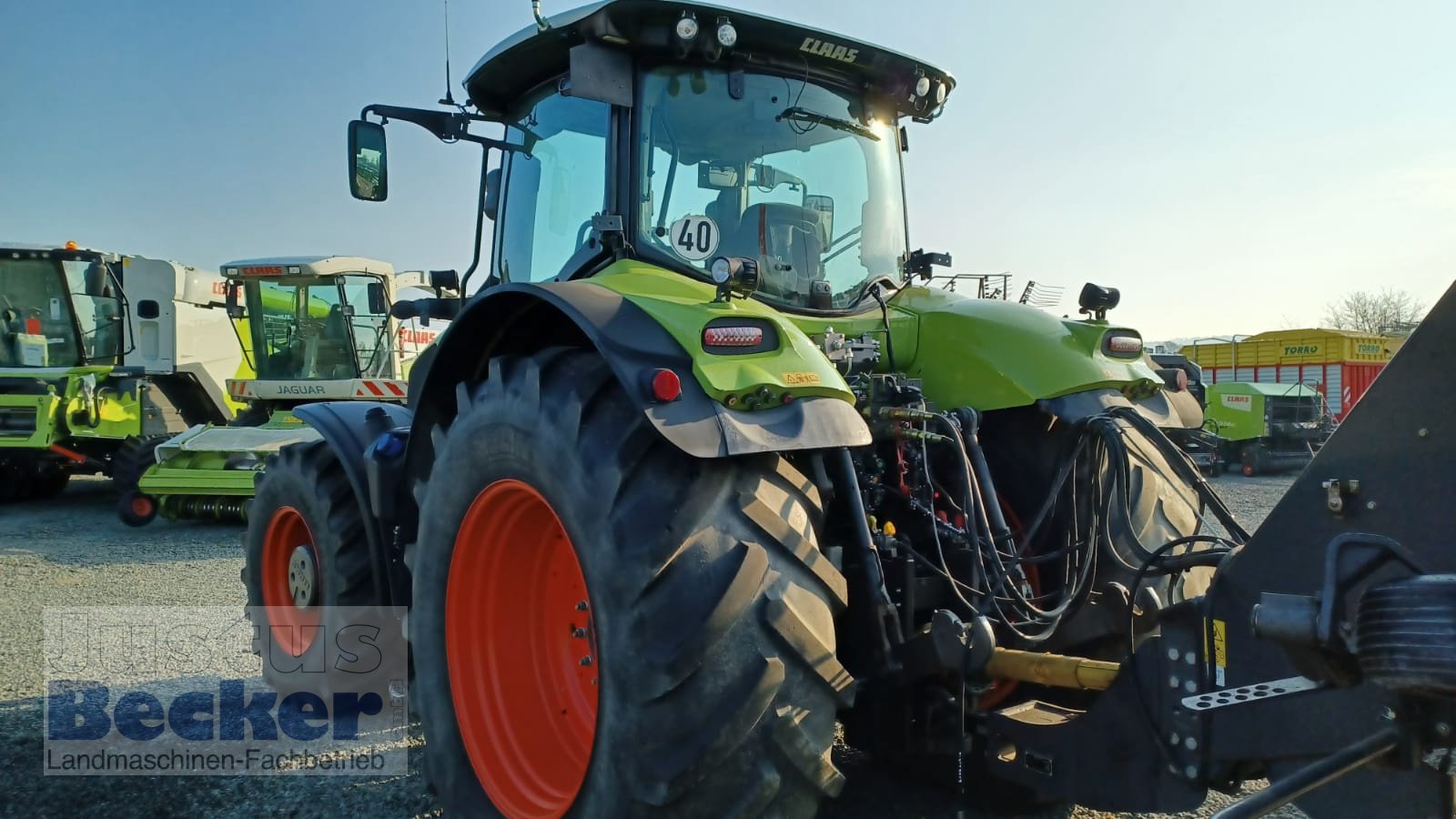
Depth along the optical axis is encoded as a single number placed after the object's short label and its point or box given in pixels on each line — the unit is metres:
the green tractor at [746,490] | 1.98
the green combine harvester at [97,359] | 11.62
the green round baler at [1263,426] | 16.73
